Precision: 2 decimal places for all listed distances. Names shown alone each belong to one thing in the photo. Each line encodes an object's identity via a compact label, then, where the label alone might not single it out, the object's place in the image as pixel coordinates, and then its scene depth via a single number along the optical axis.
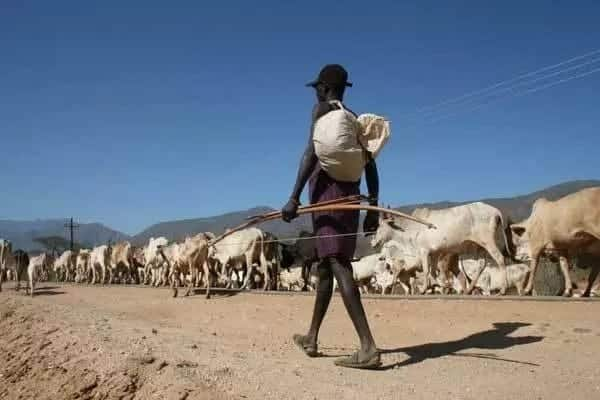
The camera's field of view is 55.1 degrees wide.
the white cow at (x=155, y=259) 27.89
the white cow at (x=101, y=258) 32.38
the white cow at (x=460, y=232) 13.91
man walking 5.04
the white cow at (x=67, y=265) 39.72
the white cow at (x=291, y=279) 28.18
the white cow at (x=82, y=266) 37.47
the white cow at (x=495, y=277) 20.28
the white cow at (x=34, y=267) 20.53
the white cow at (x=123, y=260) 31.80
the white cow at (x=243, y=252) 20.08
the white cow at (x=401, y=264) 20.31
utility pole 65.19
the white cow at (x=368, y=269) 25.00
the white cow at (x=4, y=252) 24.81
